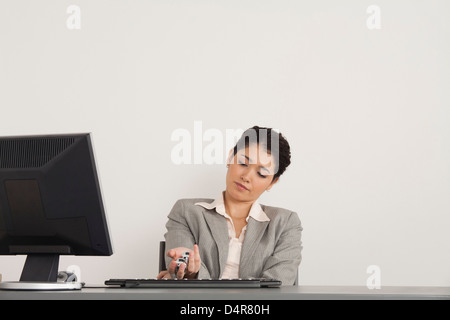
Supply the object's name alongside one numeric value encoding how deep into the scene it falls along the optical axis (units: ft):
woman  8.20
